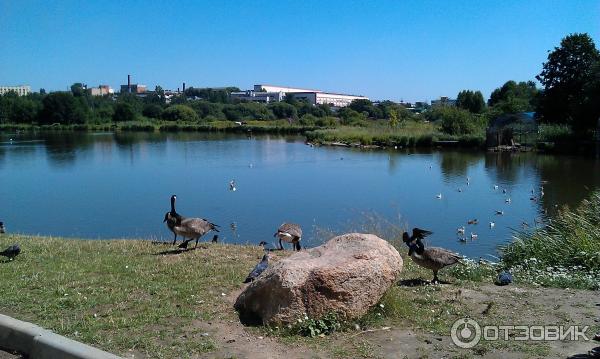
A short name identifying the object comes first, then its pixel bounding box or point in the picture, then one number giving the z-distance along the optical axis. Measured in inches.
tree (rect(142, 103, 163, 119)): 5275.6
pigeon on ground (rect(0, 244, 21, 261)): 353.1
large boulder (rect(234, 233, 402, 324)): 234.4
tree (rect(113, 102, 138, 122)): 5022.1
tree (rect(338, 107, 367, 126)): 3947.1
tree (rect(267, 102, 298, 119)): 5541.3
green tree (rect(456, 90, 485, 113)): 3929.6
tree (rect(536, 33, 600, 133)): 2103.8
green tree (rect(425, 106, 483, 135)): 2519.7
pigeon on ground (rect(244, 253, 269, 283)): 301.7
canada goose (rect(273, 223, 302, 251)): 464.9
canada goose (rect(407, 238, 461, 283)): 325.7
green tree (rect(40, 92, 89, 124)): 4719.5
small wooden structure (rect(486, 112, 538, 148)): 2192.4
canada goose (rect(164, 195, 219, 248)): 404.8
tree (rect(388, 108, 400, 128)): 3224.9
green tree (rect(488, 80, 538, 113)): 3136.8
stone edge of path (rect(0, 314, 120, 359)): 195.2
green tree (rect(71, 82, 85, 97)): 7181.1
